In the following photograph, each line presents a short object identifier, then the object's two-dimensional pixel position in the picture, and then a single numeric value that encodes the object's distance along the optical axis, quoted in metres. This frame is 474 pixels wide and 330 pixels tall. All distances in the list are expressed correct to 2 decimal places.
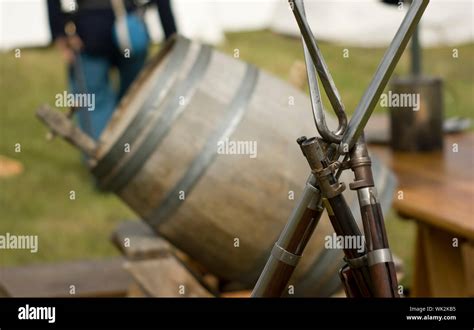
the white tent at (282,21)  8.93
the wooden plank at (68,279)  3.32
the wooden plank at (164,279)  2.96
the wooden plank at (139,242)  3.04
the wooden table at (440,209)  3.11
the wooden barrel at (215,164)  2.79
